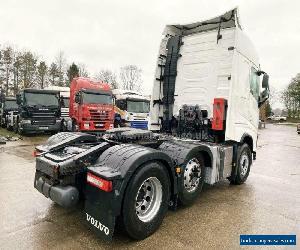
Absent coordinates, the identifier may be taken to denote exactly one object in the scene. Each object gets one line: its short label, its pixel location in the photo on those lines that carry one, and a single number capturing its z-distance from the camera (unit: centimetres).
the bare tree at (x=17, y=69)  4497
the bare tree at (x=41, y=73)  4700
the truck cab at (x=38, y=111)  1391
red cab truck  1431
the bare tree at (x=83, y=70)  6082
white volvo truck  337
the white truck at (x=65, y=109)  1466
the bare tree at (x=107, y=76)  6575
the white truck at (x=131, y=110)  1806
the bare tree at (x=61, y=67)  5162
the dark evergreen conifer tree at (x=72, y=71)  5135
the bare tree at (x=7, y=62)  4519
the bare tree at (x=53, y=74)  5008
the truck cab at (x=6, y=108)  1887
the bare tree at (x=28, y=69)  4528
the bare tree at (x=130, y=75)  6675
